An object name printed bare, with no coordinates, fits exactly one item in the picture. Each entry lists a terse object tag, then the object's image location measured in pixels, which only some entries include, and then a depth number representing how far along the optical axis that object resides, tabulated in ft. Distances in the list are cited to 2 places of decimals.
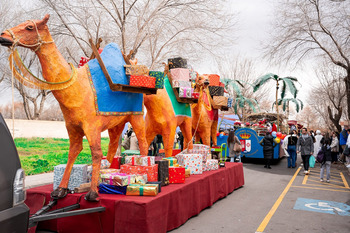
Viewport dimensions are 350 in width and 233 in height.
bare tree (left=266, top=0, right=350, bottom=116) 47.29
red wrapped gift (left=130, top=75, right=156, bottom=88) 16.30
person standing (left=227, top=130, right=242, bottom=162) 39.04
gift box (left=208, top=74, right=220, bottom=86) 29.91
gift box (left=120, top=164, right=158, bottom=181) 16.47
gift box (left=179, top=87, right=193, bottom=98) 22.74
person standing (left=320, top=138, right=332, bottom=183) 31.30
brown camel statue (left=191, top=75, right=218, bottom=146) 27.35
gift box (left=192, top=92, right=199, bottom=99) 23.90
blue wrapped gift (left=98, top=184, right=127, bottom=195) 14.62
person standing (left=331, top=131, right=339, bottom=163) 46.15
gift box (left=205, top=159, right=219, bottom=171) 23.13
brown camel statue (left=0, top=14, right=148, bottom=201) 12.87
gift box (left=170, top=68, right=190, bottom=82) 23.24
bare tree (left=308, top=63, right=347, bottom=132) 69.98
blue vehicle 47.65
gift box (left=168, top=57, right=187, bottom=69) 23.41
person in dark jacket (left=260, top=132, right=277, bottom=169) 44.06
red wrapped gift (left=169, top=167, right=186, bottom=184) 17.71
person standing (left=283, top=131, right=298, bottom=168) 43.88
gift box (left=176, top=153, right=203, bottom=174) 21.20
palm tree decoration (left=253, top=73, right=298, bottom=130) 60.08
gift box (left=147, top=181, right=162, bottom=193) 15.30
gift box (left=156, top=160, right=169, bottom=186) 16.96
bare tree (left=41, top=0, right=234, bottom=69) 38.04
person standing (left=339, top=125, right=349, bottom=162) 47.71
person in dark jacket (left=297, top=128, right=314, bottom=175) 37.17
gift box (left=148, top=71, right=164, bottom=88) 17.30
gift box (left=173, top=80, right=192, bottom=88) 22.89
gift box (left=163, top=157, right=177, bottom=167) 19.00
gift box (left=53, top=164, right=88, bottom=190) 15.56
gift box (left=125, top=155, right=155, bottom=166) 16.57
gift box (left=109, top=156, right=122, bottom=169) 20.51
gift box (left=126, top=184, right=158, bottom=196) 14.20
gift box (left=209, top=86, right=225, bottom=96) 29.96
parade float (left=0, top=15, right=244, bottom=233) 13.15
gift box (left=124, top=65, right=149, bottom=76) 16.78
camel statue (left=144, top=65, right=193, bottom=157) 21.25
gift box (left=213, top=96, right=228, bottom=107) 29.78
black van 7.88
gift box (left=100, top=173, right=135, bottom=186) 14.66
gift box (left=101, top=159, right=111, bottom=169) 19.22
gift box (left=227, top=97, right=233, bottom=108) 30.81
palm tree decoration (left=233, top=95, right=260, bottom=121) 78.50
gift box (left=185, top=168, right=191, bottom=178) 19.74
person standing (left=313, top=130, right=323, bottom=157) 50.64
